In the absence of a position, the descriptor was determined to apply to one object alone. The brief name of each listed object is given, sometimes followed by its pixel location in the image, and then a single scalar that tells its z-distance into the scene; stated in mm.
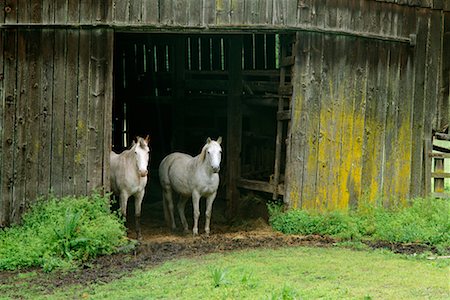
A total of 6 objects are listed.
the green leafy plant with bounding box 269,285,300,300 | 8867
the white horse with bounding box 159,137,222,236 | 14241
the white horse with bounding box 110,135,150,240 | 13875
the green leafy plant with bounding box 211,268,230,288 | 9820
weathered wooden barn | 13000
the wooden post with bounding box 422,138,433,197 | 15336
